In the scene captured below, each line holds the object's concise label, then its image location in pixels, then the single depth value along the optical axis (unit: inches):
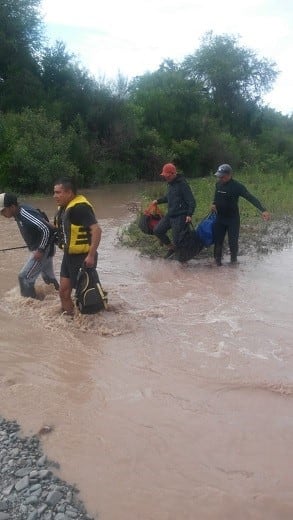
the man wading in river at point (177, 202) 350.6
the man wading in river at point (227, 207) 349.1
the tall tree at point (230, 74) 1788.9
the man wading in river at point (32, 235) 251.0
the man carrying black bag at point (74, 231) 229.1
